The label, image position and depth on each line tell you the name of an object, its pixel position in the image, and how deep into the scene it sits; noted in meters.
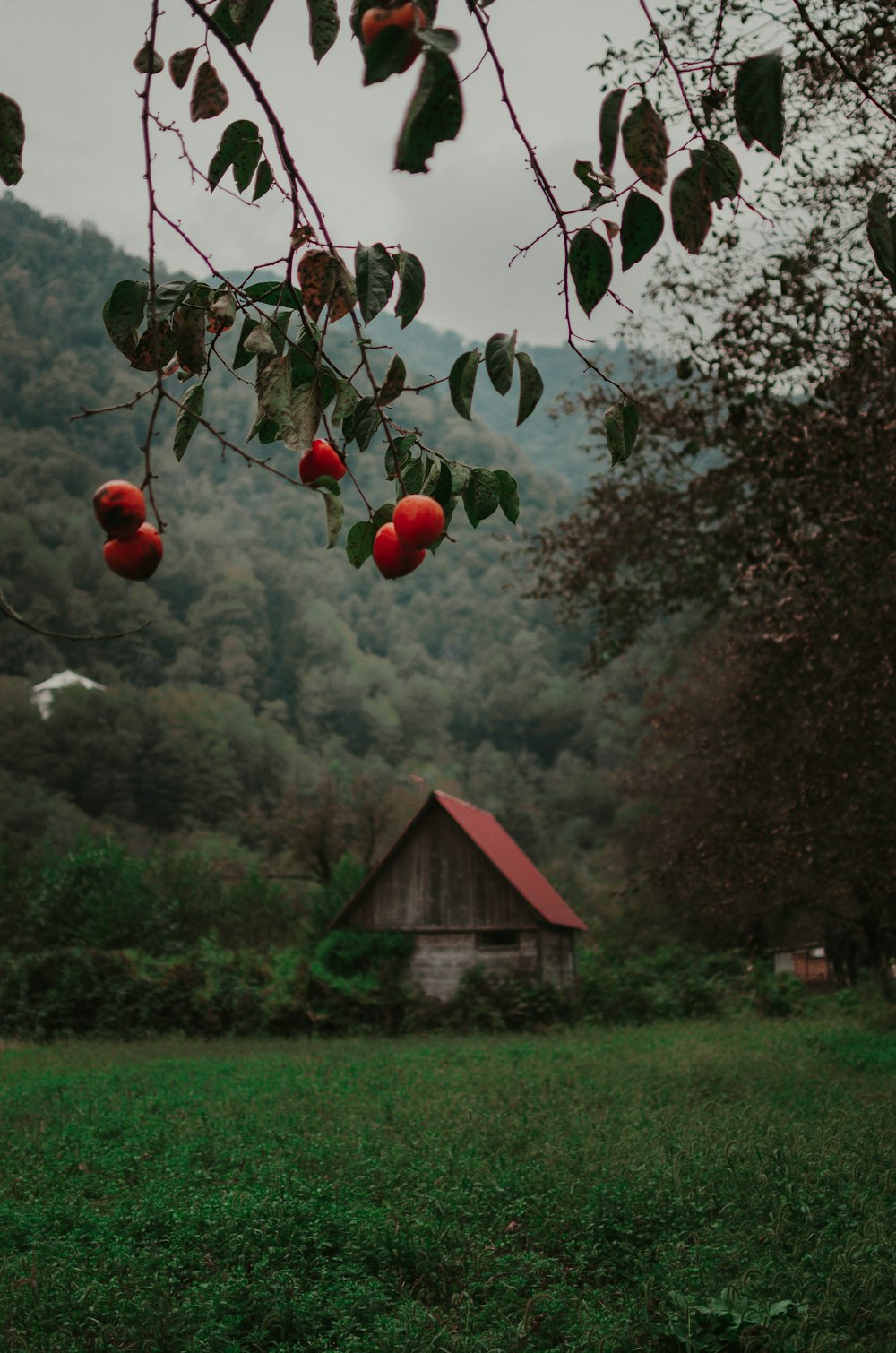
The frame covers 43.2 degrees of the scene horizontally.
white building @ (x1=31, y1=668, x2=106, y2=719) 52.79
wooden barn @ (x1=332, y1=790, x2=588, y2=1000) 22.45
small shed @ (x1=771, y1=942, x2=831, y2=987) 40.88
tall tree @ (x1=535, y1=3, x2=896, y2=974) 8.55
